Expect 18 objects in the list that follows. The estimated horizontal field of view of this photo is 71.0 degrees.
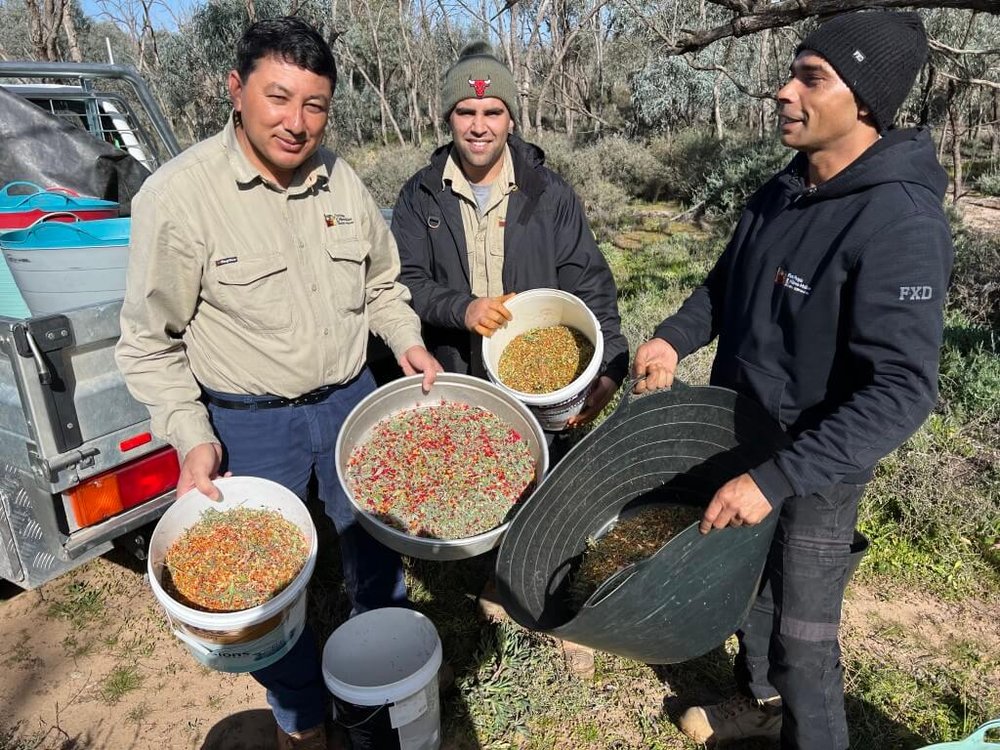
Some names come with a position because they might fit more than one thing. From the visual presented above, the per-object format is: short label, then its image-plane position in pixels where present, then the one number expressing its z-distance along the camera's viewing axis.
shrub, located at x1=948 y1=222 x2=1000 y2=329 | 5.80
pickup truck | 2.09
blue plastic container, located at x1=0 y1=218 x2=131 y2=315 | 2.34
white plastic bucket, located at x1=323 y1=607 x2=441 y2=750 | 2.05
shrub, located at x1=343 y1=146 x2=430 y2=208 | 12.89
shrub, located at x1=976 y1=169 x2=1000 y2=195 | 12.44
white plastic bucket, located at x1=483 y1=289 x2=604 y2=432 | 2.40
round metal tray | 2.07
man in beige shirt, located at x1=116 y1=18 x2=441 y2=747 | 1.93
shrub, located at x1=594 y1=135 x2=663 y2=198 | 14.12
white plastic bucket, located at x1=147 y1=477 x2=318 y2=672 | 1.84
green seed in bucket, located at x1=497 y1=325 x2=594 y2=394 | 2.64
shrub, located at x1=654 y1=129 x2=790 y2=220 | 11.55
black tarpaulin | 3.41
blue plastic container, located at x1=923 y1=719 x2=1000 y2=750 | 1.46
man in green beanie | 2.59
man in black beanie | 1.65
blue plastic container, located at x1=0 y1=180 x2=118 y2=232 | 2.75
